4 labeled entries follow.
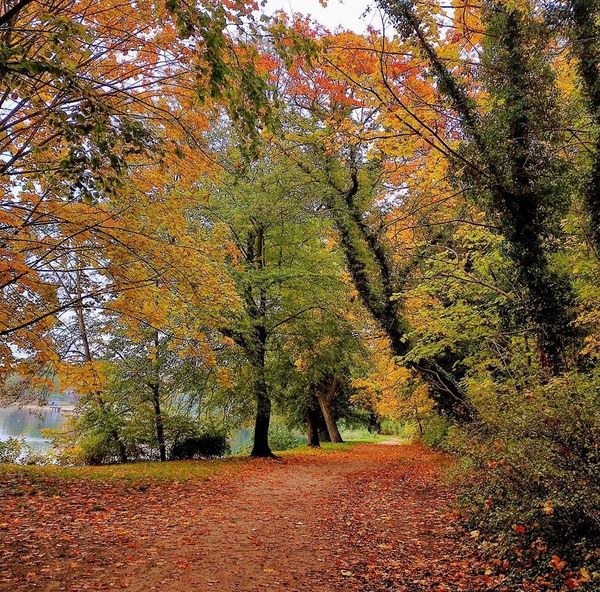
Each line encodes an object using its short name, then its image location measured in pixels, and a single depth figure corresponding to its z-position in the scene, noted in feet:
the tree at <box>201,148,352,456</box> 45.91
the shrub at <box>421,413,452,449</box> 52.96
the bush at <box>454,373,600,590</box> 14.03
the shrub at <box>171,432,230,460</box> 49.26
